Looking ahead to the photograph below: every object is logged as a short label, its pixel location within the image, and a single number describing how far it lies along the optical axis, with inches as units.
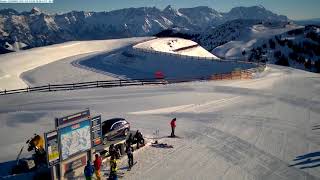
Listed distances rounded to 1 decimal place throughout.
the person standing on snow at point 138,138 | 687.6
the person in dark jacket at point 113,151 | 604.4
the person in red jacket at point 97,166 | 555.6
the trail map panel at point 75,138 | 544.0
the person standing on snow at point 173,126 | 760.2
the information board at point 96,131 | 593.2
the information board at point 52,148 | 526.4
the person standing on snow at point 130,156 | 608.2
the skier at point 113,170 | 549.1
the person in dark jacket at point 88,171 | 538.9
